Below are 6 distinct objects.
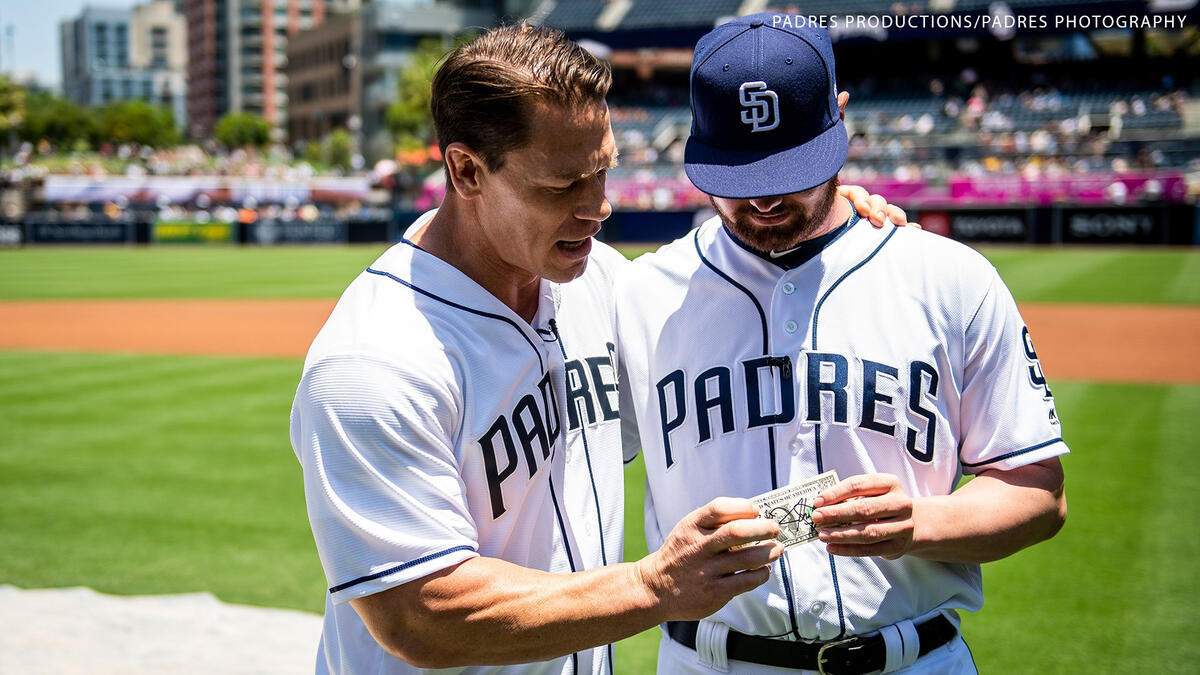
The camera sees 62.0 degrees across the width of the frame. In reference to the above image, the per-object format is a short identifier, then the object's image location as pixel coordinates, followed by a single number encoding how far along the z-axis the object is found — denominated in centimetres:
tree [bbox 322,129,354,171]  8444
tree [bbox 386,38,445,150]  7462
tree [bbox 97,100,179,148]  10181
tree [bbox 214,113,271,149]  11006
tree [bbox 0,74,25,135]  6281
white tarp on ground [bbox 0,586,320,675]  383
